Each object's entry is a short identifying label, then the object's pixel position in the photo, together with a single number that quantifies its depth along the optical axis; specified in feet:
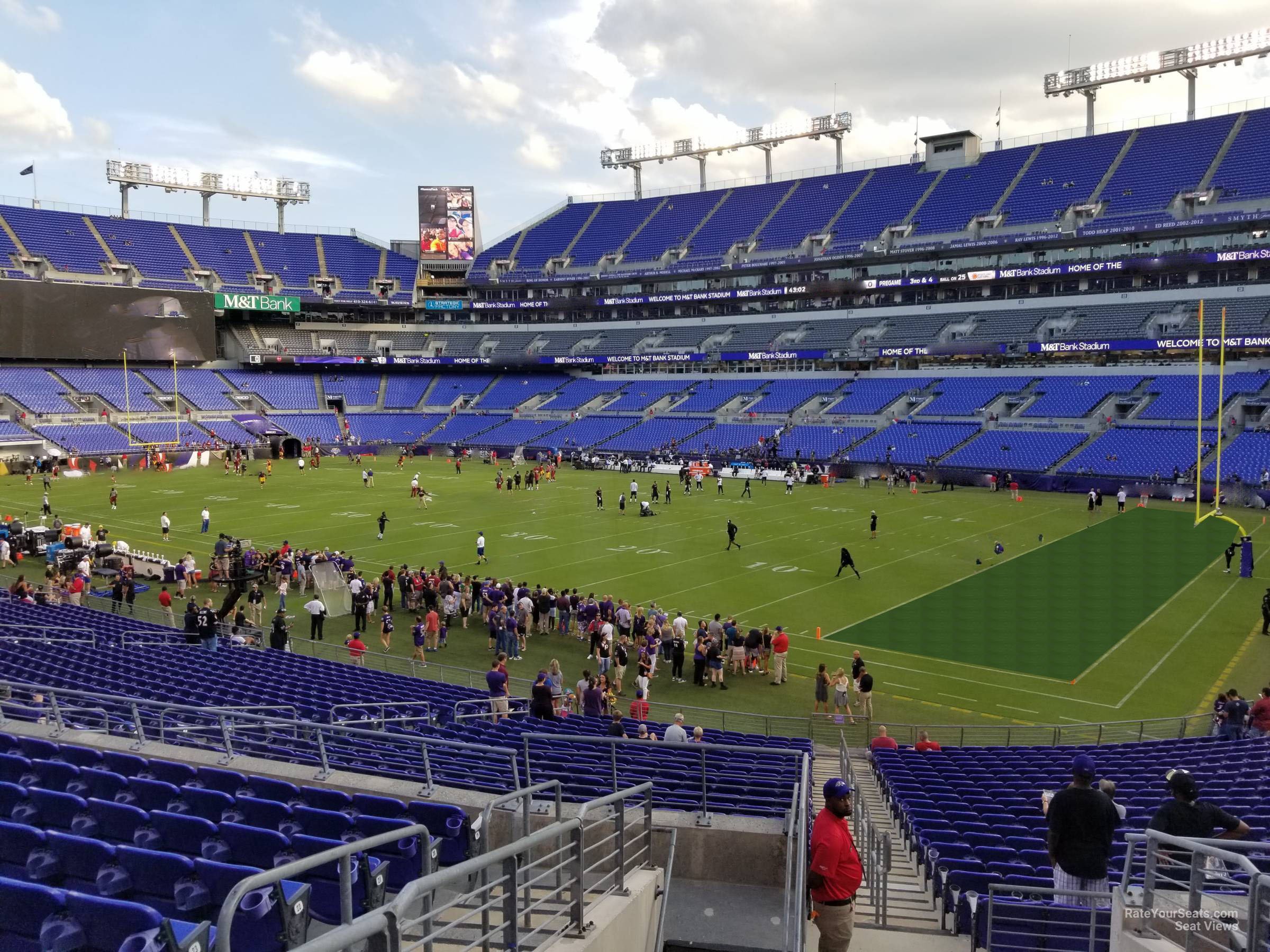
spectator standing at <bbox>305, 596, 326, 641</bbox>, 73.82
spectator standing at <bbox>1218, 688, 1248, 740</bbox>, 48.29
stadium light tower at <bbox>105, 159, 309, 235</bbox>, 278.87
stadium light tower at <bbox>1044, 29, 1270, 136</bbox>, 216.33
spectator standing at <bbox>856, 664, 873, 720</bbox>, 55.88
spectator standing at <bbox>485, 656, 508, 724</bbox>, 47.78
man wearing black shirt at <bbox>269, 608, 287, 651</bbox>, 66.59
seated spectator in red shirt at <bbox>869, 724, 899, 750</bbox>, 47.19
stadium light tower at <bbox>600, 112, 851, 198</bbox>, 280.92
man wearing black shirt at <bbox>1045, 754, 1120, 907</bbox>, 21.18
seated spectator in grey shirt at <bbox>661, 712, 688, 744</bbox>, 39.99
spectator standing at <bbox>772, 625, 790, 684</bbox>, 64.85
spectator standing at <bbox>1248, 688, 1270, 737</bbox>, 47.16
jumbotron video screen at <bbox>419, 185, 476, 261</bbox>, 305.73
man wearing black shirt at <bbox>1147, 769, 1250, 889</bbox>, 22.16
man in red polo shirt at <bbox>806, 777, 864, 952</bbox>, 20.63
